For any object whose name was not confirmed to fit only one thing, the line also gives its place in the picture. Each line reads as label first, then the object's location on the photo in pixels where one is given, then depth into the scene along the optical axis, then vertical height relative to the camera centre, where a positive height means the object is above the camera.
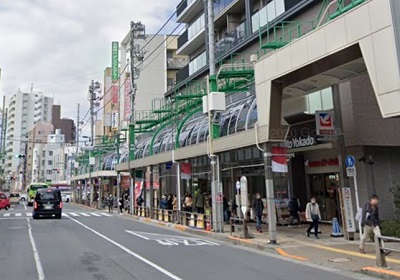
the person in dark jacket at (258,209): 18.20 -0.63
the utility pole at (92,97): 51.03 +13.40
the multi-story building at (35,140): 118.99 +18.19
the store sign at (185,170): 23.86 +1.59
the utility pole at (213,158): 18.49 +1.77
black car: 29.48 -0.13
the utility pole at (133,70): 33.34 +11.24
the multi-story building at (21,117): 132.07 +28.23
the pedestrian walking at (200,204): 22.38 -0.39
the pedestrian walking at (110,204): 40.41 -0.40
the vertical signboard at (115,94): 70.00 +18.09
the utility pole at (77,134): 63.25 +10.78
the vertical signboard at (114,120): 67.26 +13.03
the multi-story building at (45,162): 121.25 +12.09
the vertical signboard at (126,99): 60.15 +15.12
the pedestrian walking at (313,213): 15.44 -0.76
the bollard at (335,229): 15.74 -1.41
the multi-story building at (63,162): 104.70 +10.67
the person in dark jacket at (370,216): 11.40 -0.70
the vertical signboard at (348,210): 14.78 -0.66
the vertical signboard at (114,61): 68.00 +23.11
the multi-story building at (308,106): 10.57 +3.48
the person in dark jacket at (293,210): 19.12 -0.76
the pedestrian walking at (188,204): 24.20 -0.40
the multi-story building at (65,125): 132.50 +24.74
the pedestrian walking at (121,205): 37.29 -0.51
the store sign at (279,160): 14.90 +1.25
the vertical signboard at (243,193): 17.95 +0.10
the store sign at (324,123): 15.18 +2.57
